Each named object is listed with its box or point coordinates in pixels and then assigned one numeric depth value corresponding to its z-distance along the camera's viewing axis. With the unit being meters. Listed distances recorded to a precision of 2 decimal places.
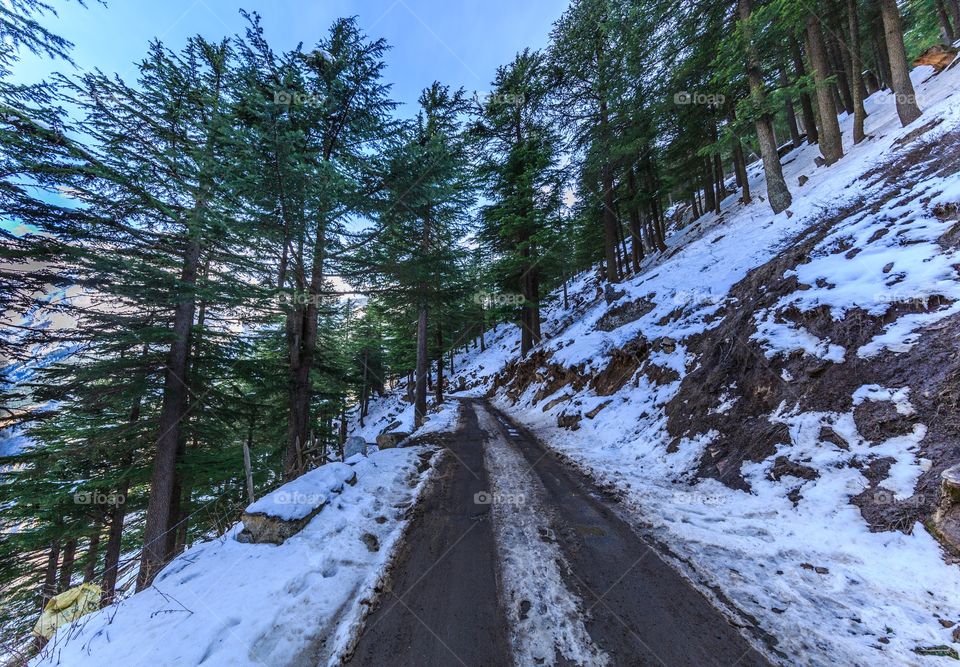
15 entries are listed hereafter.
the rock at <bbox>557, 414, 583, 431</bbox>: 10.84
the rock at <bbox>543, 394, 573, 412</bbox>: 12.94
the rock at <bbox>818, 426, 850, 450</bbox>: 4.63
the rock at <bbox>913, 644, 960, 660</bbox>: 2.44
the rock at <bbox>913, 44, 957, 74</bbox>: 16.37
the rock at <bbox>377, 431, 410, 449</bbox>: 10.95
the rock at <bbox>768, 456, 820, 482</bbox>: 4.71
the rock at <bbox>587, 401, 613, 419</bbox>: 10.51
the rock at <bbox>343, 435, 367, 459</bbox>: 9.61
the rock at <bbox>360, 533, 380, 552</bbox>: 4.57
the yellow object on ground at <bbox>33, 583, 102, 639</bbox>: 6.75
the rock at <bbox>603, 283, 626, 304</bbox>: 15.38
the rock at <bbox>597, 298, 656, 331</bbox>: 13.28
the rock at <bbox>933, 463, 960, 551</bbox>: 3.18
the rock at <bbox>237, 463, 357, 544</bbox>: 4.65
